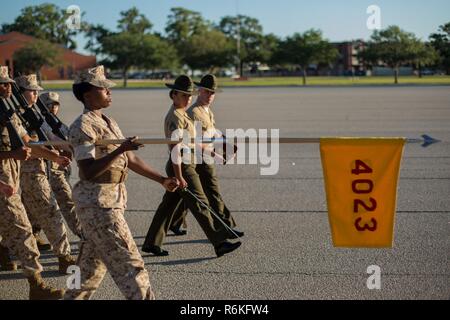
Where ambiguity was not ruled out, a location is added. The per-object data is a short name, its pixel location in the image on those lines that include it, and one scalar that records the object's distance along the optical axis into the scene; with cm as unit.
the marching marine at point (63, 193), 657
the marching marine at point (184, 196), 645
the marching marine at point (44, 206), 601
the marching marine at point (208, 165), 721
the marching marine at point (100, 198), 425
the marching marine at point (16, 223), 516
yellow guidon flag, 484
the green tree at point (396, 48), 4256
